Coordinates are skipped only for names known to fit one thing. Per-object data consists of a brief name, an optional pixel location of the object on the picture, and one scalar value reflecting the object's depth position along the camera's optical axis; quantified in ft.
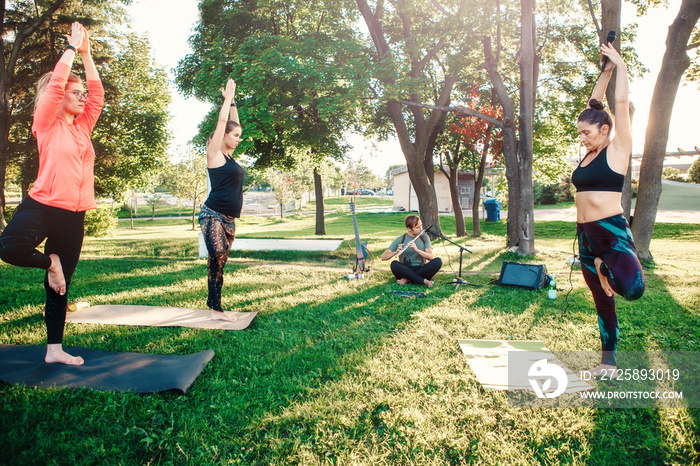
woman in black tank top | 13.01
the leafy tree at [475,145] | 44.37
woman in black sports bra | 8.91
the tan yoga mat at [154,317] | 13.56
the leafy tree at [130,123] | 44.91
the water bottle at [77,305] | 14.89
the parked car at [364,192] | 222.93
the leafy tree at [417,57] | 32.63
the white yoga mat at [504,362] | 9.67
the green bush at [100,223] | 54.10
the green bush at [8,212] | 49.67
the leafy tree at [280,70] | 32.19
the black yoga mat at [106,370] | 8.93
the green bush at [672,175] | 122.01
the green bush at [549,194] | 110.22
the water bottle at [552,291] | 18.24
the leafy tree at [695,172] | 101.60
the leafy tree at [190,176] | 82.53
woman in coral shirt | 8.96
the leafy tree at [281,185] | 98.68
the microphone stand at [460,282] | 21.18
